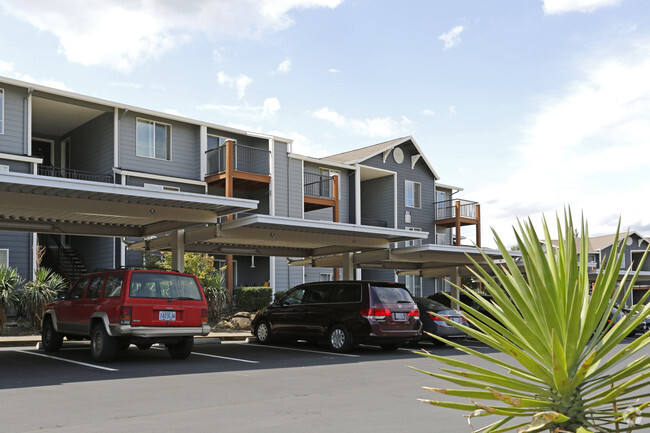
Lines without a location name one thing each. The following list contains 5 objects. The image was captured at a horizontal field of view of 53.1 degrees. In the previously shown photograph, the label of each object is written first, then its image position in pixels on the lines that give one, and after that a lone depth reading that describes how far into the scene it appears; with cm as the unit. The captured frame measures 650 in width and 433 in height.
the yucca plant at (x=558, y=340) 326
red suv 1225
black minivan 1535
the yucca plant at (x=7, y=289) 1848
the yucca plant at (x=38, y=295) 1931
